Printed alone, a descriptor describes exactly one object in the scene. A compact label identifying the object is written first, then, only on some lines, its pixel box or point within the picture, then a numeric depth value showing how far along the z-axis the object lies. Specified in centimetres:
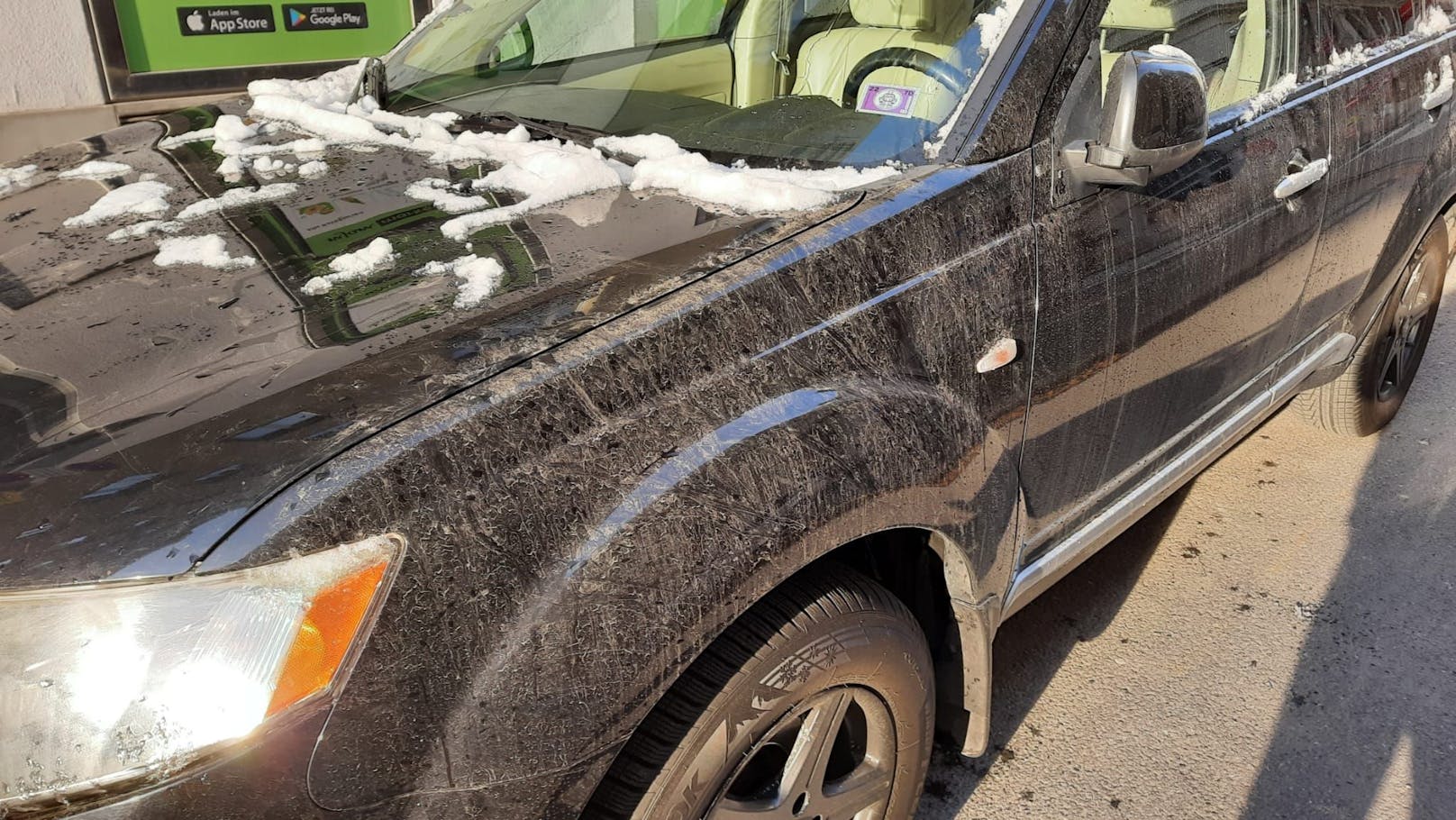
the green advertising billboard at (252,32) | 616
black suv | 111
